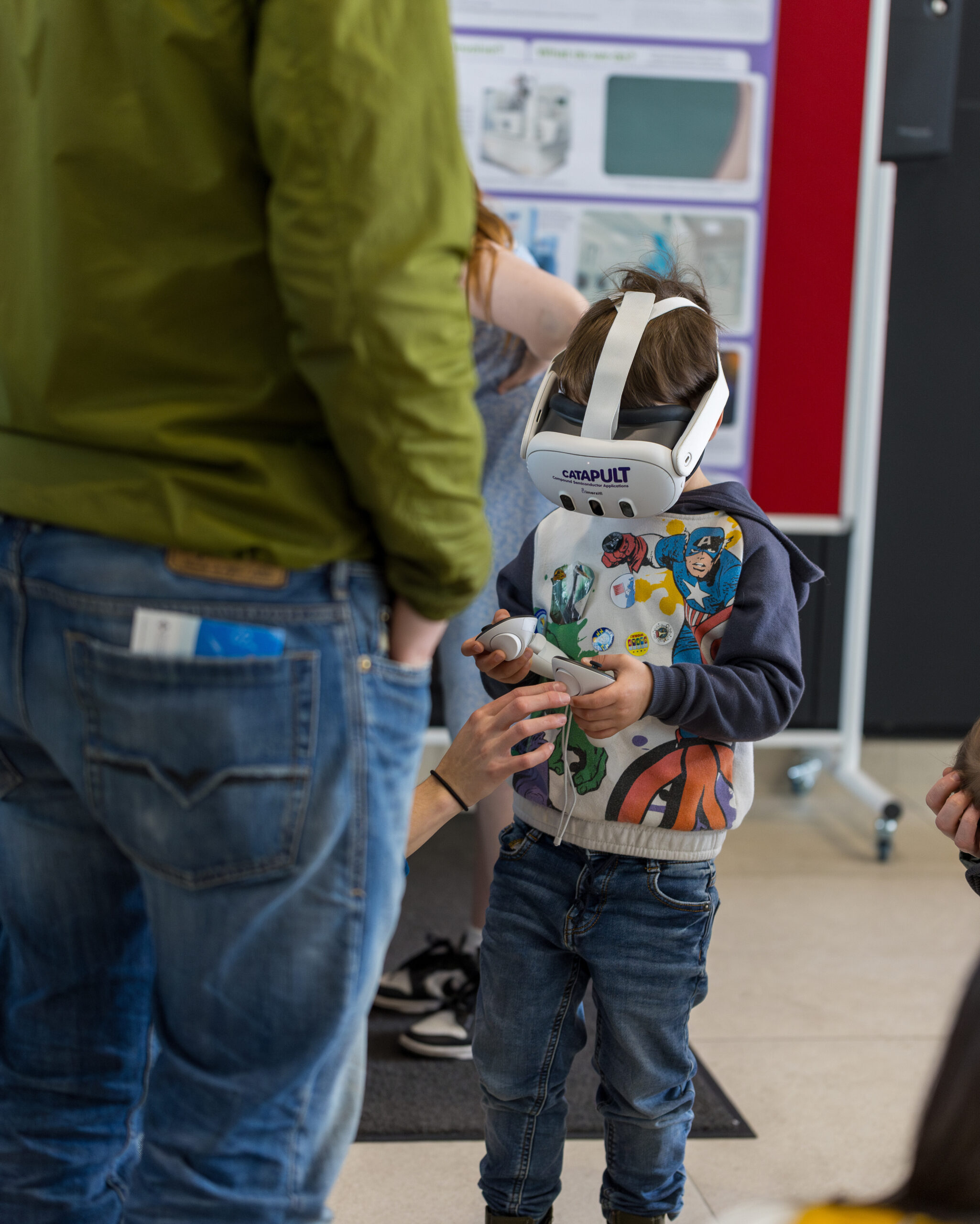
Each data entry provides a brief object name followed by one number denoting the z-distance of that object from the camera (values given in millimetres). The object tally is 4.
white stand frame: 6070
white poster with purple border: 5833
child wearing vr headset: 3754
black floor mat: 4301
